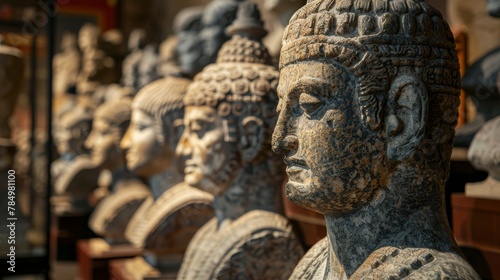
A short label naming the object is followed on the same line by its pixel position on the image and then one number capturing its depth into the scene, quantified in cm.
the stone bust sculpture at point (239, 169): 303
